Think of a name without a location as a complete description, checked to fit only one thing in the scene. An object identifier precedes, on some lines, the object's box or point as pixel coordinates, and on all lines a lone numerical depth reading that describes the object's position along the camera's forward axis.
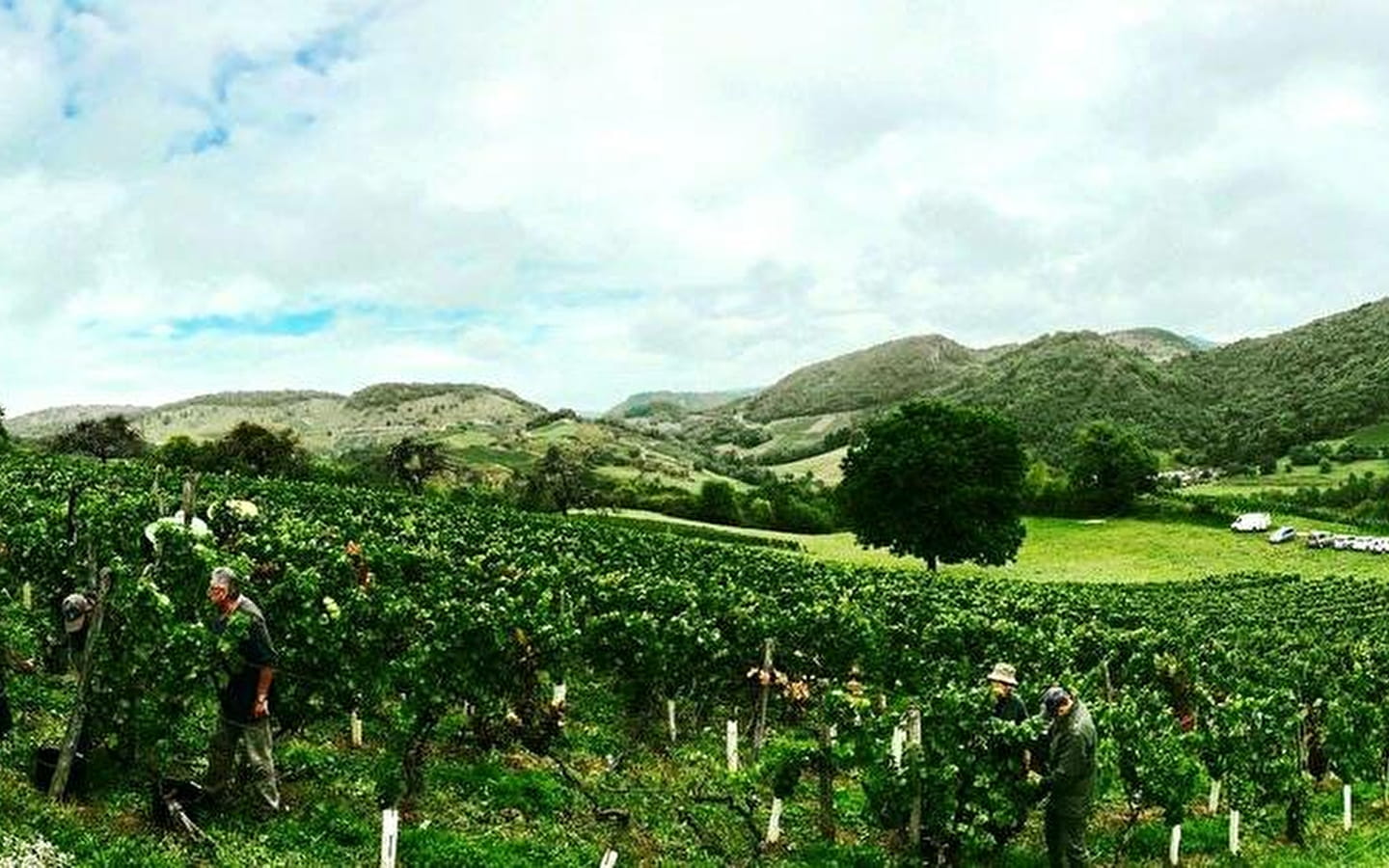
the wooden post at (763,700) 18.69
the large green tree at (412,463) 103.00
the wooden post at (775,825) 15.23
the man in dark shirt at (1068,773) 13.52
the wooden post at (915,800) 13.91
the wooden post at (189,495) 19.98
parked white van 87.88
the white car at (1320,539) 81.06
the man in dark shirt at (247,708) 12.95
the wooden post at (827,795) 15.53
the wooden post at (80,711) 12.48
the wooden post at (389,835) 11.71
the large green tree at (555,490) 100.19
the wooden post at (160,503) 23.32
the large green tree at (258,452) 94.50
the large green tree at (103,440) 105.75
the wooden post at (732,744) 18.63
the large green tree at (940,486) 67.31
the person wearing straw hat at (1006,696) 14.34
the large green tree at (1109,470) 99.69
